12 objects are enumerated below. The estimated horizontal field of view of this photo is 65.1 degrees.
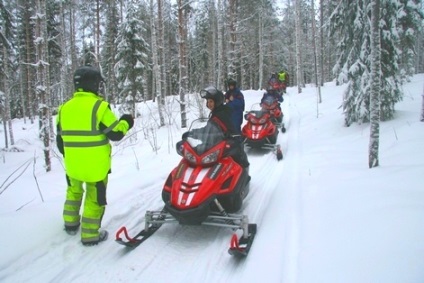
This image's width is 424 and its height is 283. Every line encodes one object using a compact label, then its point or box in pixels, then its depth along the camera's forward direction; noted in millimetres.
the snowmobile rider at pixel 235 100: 8648
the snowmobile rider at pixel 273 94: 13133
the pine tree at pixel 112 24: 25625
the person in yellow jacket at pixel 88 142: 4012
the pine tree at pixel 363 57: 9312
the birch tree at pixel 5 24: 11861
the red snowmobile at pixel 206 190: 4121
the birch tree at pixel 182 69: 12922
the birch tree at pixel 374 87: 5637
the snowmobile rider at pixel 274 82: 17975
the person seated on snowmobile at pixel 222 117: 5391
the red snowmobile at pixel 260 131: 9086
